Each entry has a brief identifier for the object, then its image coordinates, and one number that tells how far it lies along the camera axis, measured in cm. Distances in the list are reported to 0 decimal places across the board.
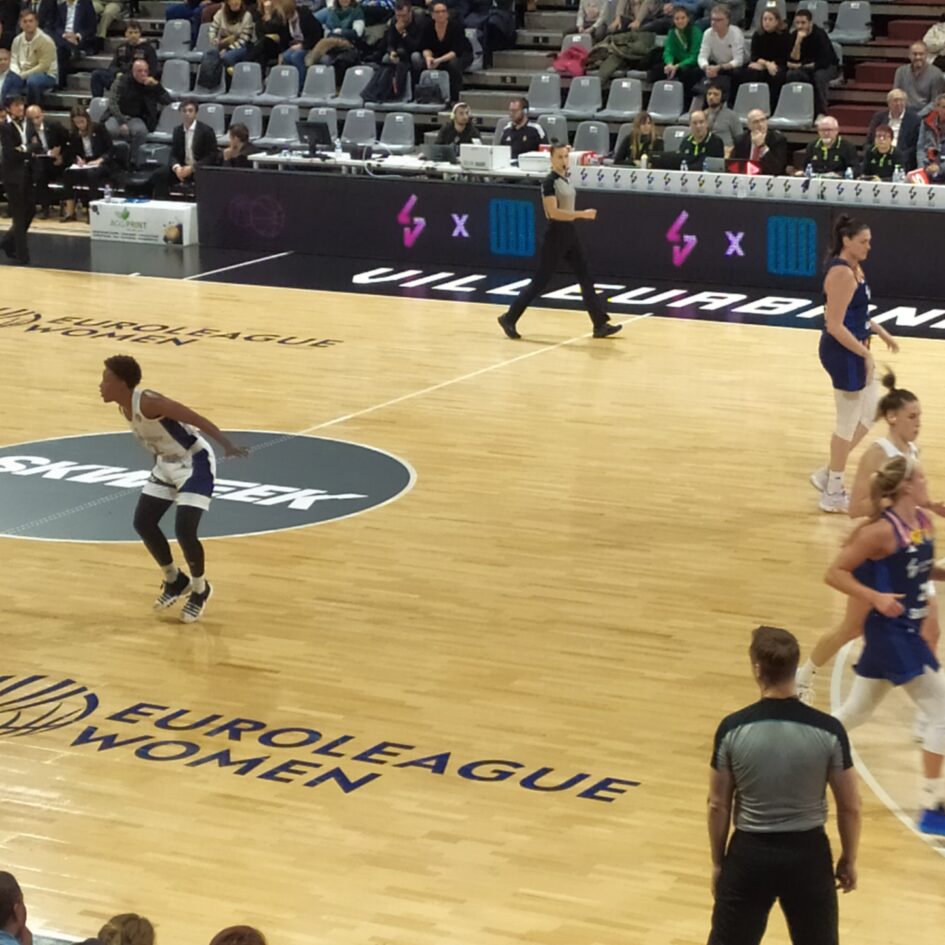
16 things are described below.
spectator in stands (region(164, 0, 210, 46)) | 2856
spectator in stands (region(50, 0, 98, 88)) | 2850
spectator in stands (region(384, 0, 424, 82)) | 2553
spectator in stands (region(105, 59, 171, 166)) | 2611
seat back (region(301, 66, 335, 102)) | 2620
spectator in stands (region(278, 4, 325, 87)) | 2681
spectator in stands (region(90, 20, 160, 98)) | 2686
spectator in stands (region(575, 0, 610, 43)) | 2509
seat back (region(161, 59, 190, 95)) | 2733
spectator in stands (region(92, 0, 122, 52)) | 2903
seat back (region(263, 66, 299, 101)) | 2634
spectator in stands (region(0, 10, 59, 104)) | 2769
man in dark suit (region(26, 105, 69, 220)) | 2522
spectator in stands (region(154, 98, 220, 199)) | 2414
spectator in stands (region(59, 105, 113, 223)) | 2539
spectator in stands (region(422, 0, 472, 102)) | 2536
